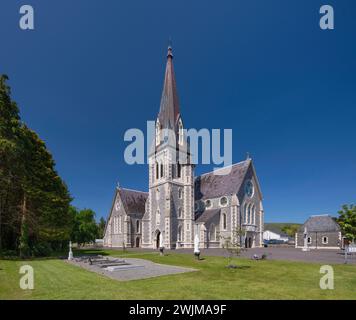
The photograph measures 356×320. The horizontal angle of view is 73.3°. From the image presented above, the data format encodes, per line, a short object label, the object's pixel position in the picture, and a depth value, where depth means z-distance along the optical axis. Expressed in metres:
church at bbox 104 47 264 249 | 41.28
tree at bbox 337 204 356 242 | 25.36
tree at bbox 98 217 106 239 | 98.84
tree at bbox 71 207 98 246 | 52.19
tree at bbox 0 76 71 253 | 21.72
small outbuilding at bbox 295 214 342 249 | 45.42
